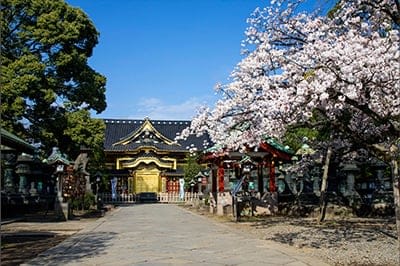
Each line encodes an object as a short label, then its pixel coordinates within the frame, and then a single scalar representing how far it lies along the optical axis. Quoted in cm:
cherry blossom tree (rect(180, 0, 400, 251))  845
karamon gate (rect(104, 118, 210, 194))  4719
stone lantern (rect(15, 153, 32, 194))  2725
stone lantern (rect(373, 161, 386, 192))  2285
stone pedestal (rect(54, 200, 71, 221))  1994
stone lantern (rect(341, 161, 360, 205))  2230
